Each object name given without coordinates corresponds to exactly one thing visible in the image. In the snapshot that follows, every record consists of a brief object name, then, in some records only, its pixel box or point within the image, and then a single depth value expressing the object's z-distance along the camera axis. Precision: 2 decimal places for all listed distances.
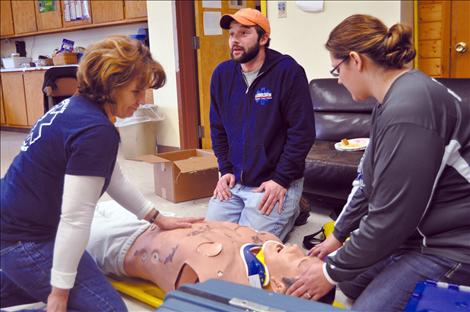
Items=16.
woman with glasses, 1.29
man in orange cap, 2.51
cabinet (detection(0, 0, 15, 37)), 7.75
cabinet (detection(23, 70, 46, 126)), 6.88
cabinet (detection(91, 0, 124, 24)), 5.89
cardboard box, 3.40
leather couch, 2.87
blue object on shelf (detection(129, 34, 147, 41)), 5.54
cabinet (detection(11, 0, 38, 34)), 7.35
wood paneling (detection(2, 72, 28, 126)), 7.26
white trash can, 5.02
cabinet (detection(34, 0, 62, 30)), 6.92
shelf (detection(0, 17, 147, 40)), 5.77
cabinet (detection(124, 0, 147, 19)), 5.58
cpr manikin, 1.72
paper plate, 3.05
